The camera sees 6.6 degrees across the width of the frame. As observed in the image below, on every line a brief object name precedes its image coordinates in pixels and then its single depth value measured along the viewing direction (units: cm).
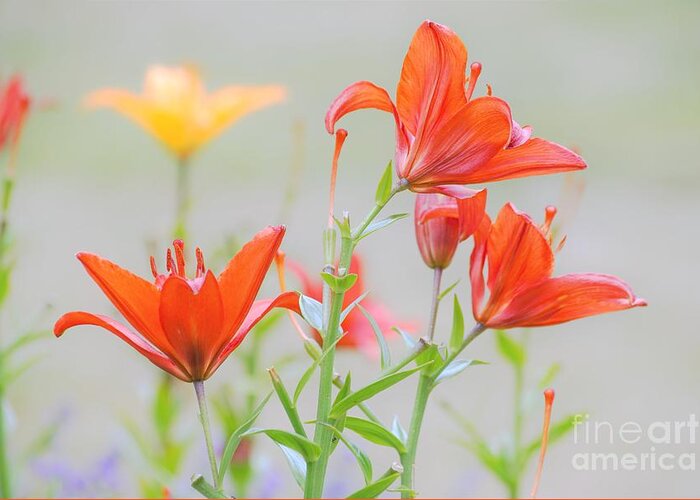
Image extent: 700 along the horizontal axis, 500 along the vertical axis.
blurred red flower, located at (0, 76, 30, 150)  286
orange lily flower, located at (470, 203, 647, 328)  253
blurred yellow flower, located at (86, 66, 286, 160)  360
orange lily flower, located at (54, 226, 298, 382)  250
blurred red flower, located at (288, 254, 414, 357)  289
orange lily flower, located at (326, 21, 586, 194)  252
